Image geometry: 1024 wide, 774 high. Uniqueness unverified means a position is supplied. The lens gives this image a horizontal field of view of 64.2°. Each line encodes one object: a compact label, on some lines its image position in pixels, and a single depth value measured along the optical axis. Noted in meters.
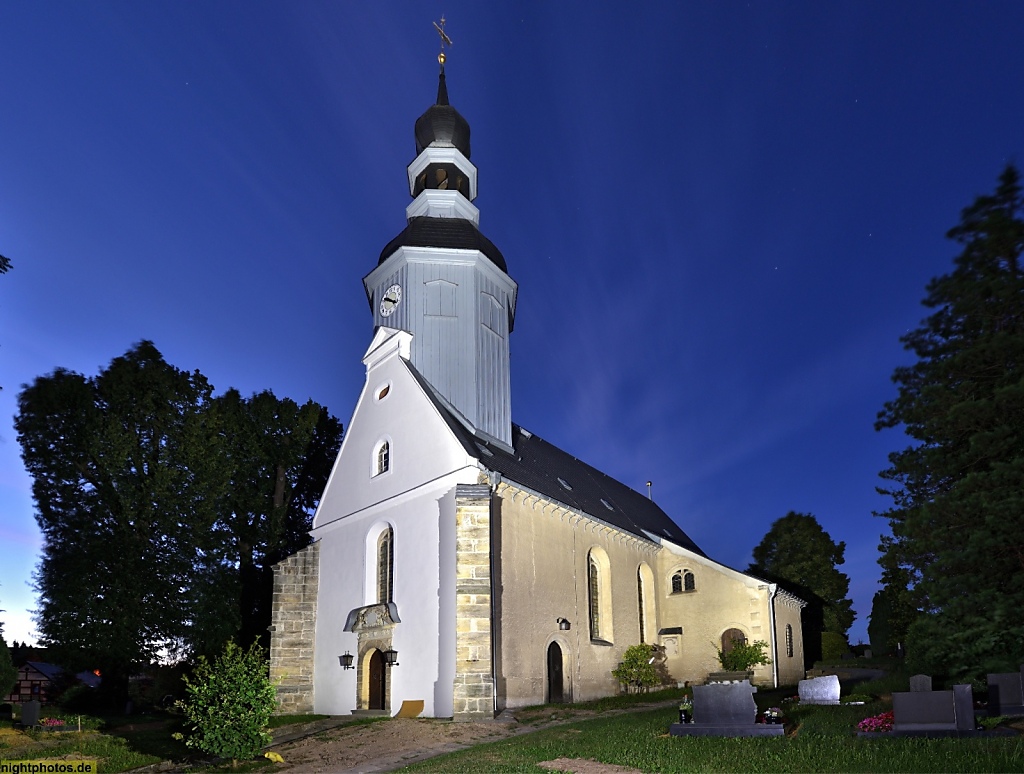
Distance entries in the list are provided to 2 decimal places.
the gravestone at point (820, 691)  17.67
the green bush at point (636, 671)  25.59
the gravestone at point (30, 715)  19.67
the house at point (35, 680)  40.20
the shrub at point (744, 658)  26.80
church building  20.55
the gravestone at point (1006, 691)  13.85
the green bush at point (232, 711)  13.52
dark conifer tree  14.52
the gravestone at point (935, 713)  12.40
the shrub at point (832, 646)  41.03
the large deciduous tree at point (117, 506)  25.89
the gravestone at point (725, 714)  13.73
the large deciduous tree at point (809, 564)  44.22
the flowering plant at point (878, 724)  13.11
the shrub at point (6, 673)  19.59
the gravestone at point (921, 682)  14.14
